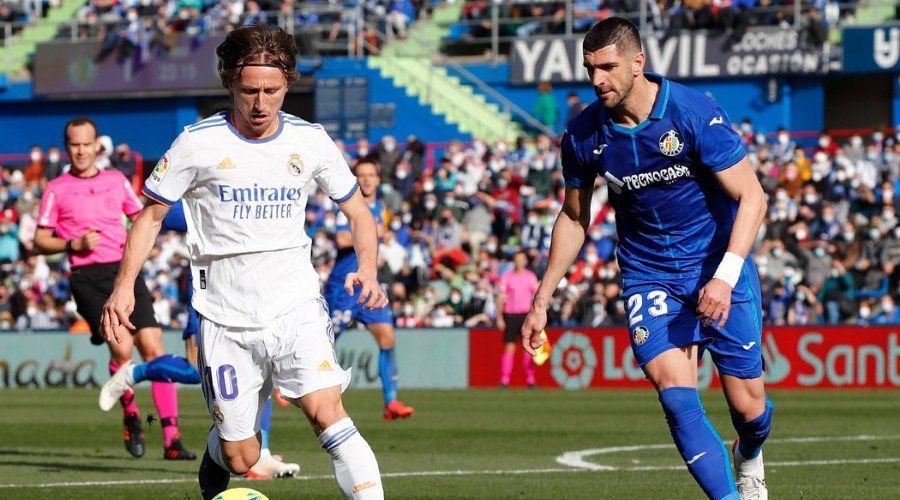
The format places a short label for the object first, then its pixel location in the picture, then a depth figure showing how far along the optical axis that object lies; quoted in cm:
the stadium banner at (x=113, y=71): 3966
